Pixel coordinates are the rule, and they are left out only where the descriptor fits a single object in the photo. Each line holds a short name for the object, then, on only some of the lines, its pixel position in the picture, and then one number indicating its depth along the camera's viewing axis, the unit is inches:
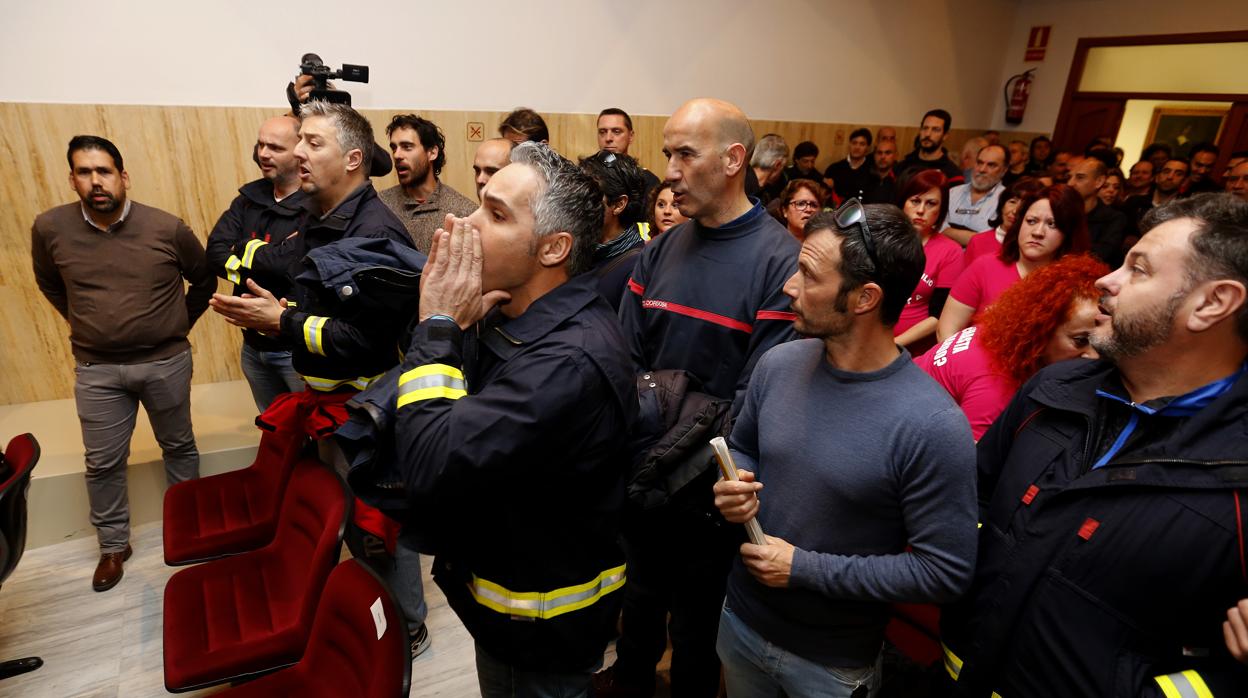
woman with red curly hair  69.2
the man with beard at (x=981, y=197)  180.9
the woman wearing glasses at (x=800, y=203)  146.1
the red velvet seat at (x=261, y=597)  72.5
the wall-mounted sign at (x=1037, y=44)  331.3
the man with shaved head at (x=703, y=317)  74.7
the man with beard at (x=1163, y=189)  215.9
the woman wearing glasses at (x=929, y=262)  133.3
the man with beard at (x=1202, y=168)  229.9
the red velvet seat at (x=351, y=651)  54.7
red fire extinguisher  339.9
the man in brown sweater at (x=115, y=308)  111.2
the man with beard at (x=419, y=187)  143.9
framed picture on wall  288.4
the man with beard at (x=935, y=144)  238.4
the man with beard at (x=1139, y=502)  41.1
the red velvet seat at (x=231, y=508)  93.3
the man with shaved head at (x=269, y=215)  114.5
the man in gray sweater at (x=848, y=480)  49.6
